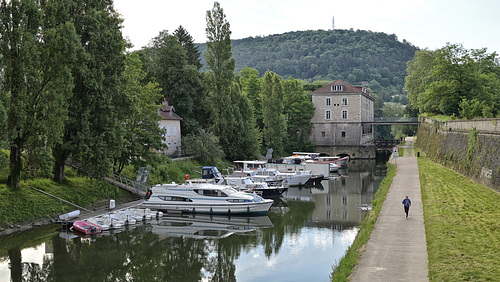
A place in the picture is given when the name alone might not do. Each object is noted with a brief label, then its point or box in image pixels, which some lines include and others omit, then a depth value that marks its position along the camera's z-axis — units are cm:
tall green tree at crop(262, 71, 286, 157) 7594
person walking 2444
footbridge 8914
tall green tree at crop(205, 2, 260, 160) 5953
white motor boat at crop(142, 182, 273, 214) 3438
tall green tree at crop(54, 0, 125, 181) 3181
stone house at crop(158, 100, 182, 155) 5481
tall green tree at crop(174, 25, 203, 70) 7200
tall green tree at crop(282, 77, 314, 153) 8844
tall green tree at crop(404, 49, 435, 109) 9131
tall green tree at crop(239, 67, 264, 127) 8681
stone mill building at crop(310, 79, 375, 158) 8931
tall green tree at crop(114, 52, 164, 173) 3619
